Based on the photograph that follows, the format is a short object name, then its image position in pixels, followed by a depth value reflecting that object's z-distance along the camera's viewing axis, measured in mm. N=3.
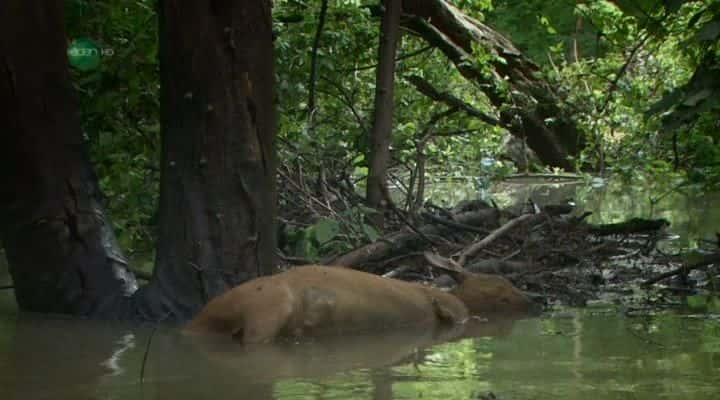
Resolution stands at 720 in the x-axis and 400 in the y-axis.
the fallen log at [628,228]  15391
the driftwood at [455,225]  14592
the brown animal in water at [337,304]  10164
